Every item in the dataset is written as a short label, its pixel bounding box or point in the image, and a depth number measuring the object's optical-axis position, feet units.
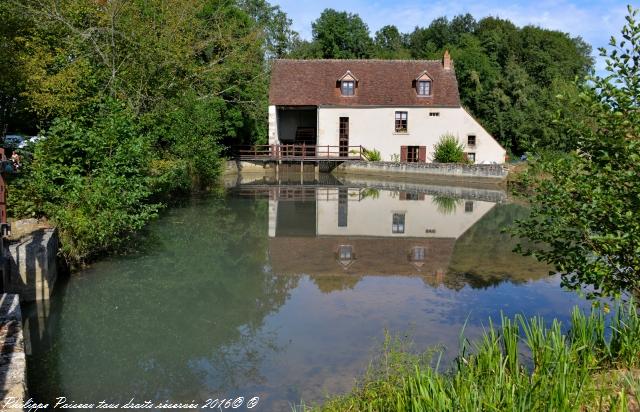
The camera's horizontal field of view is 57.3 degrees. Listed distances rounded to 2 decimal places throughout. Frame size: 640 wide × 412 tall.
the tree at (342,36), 186.06
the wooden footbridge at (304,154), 130.62
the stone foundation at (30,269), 33.32
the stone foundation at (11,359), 17.67
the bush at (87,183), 40.63
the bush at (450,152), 122.01
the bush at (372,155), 129.70
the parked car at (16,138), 87.91
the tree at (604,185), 21.94
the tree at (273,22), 180.64
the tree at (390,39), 233.39
